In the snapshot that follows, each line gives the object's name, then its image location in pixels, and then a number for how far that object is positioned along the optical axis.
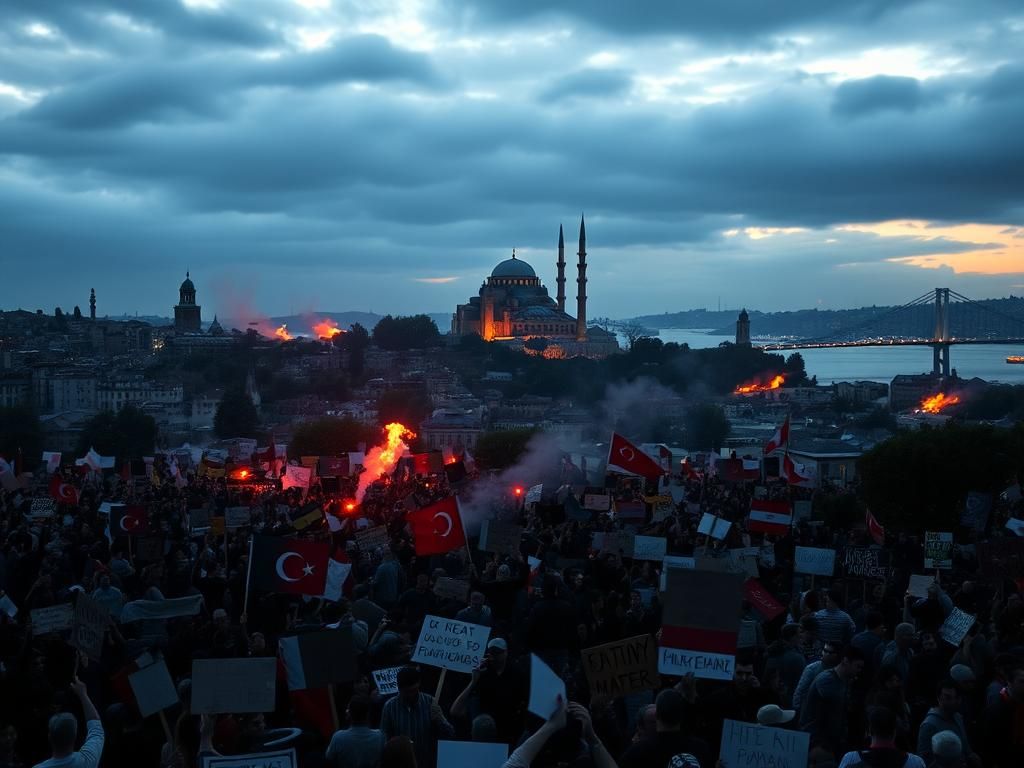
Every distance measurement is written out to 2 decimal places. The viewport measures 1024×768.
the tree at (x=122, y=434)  55.41
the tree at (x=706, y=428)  59.39
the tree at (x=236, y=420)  69.44
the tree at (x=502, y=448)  41.06
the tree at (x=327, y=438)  45.69
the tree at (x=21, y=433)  58.41
